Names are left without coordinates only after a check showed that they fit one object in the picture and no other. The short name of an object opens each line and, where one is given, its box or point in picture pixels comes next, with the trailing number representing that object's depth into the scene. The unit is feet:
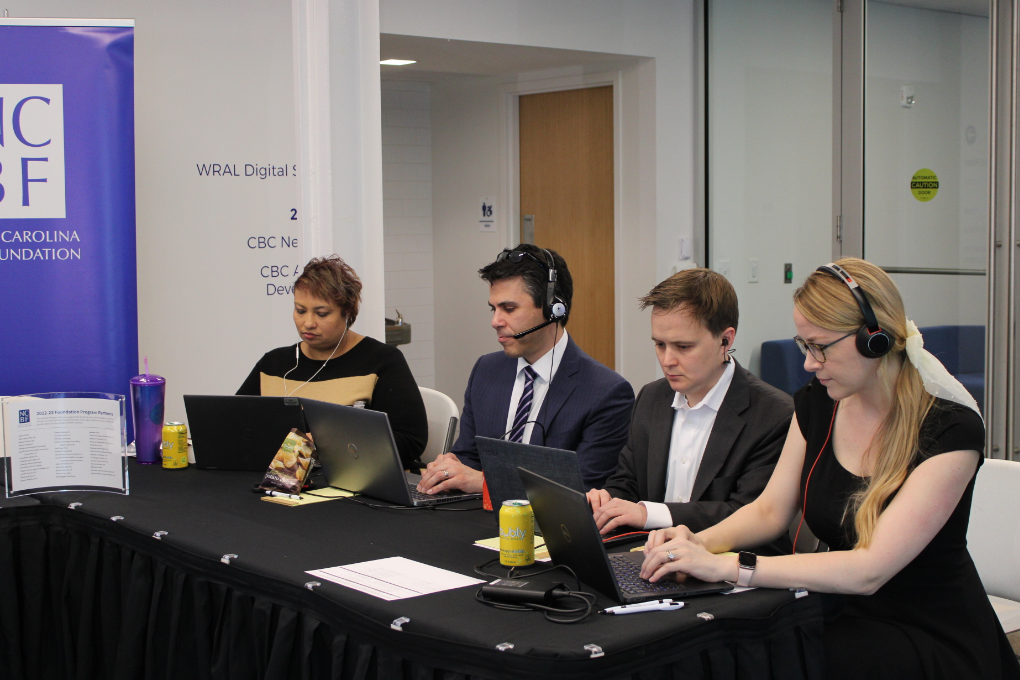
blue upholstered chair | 12.89
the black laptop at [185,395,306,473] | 8.66
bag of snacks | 8.03
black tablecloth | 4.91
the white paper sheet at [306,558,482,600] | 5.52
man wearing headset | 8.12
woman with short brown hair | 9.69
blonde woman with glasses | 5.50
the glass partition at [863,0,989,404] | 12.84
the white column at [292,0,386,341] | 12.71
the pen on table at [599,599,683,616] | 5.09
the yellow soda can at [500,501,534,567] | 5.86
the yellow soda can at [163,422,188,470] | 9.04
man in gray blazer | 6.82
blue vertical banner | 11.74
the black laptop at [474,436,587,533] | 5.82
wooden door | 18.67
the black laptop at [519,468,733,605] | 5.14
